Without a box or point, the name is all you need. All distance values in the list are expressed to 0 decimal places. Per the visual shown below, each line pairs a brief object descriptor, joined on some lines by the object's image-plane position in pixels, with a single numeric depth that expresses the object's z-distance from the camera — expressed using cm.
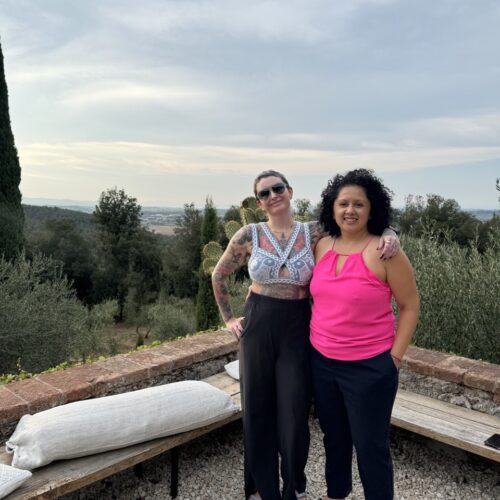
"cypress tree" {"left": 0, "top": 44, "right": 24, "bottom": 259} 1017
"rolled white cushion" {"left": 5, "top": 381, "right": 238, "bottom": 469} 201
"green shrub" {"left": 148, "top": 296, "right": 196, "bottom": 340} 1398
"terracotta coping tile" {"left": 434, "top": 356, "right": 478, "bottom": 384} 290
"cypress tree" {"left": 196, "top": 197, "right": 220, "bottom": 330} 1270
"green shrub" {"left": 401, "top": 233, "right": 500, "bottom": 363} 379
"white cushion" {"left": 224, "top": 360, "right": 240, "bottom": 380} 327
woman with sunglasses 199
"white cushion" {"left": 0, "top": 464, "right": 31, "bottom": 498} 173
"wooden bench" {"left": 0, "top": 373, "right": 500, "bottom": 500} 192
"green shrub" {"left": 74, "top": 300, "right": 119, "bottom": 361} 856
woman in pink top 181
